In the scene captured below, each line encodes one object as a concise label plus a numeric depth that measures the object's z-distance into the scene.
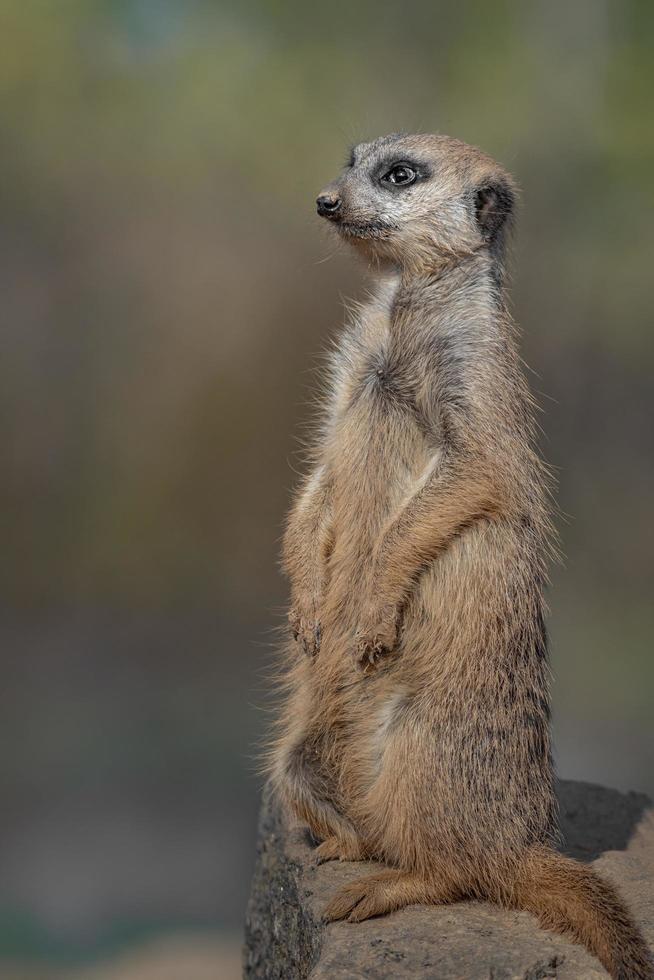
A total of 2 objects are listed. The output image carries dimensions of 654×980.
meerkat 5.77
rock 5.29
